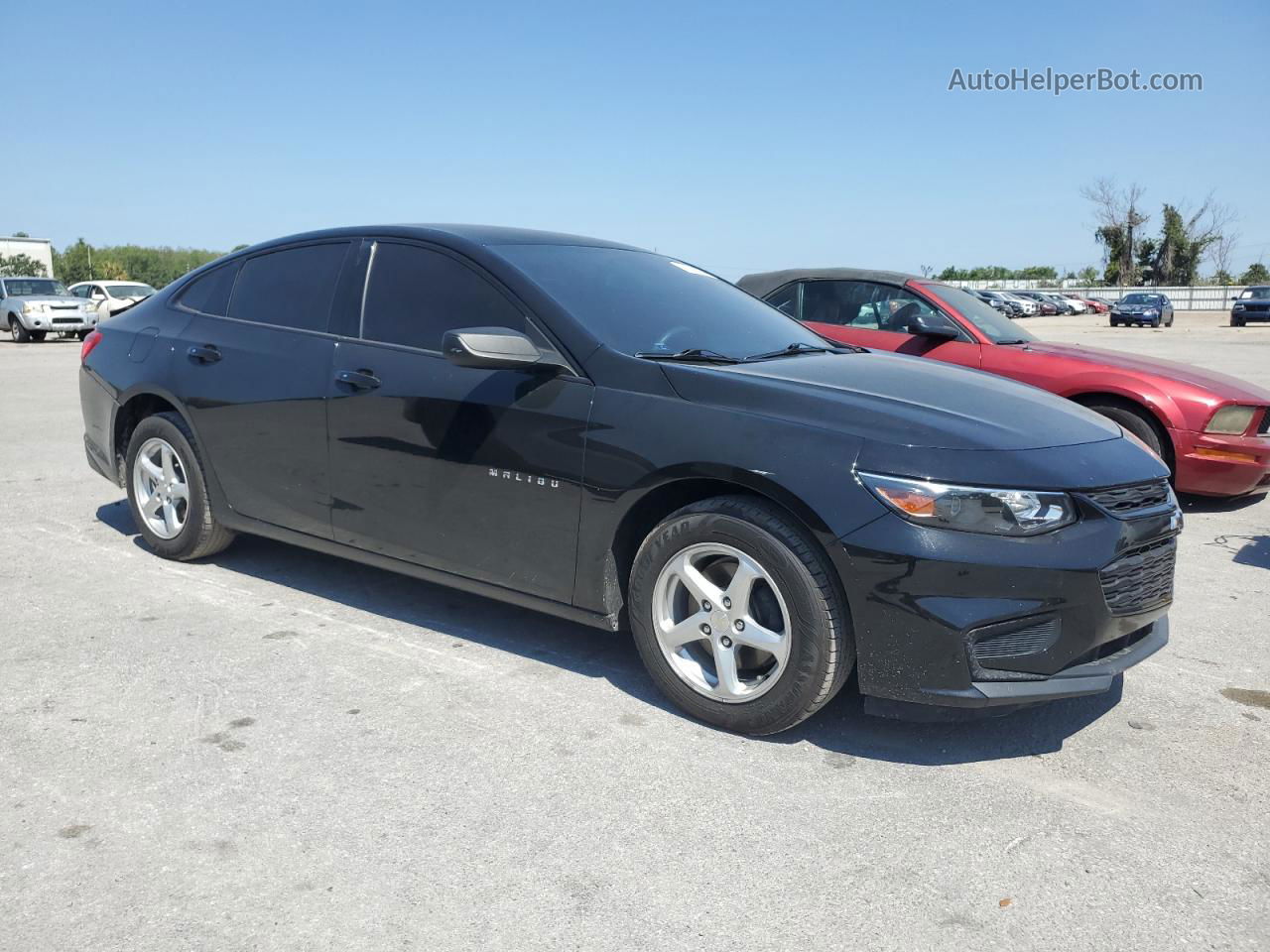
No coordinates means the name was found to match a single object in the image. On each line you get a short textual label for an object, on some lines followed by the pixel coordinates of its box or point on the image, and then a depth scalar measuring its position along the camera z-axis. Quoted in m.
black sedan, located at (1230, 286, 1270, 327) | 41.69
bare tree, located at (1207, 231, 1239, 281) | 86.31
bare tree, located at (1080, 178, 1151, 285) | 85.56
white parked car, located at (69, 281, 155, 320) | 28.20
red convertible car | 7.02
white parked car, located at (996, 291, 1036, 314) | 58.75
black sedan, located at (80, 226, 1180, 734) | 3.16
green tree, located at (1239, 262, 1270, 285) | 80.44
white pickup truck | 25.81
